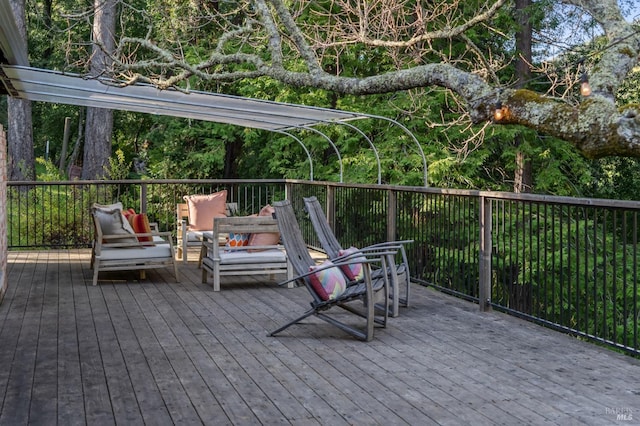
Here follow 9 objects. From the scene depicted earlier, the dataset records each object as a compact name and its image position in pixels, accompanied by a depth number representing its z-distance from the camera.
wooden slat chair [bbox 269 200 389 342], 5.32
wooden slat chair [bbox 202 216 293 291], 7.75
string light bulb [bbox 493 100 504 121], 4.81
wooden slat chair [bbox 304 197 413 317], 6.14
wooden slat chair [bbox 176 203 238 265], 10.06
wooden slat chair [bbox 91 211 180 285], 8.02
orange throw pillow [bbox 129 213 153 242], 8.62
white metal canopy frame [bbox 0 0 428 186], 7.48
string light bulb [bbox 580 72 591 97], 4.07
